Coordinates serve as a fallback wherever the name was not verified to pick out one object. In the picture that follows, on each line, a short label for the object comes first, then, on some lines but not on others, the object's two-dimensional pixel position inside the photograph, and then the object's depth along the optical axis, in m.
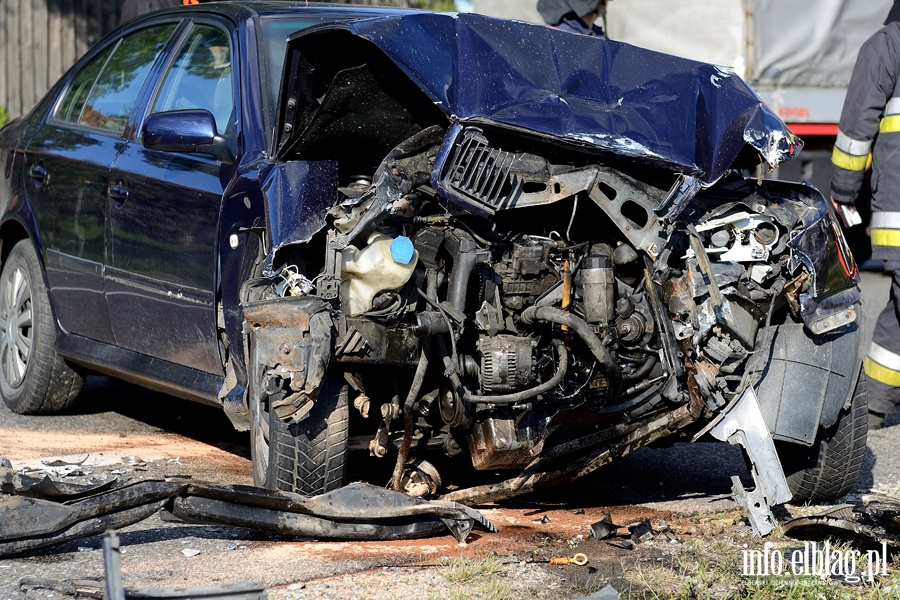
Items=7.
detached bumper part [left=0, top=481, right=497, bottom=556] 7.72
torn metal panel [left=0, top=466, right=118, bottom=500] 8.08
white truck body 21.37
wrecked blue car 8.34
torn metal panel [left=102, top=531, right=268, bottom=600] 6.12
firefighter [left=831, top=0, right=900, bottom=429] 13.20
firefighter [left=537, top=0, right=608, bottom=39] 16.67
